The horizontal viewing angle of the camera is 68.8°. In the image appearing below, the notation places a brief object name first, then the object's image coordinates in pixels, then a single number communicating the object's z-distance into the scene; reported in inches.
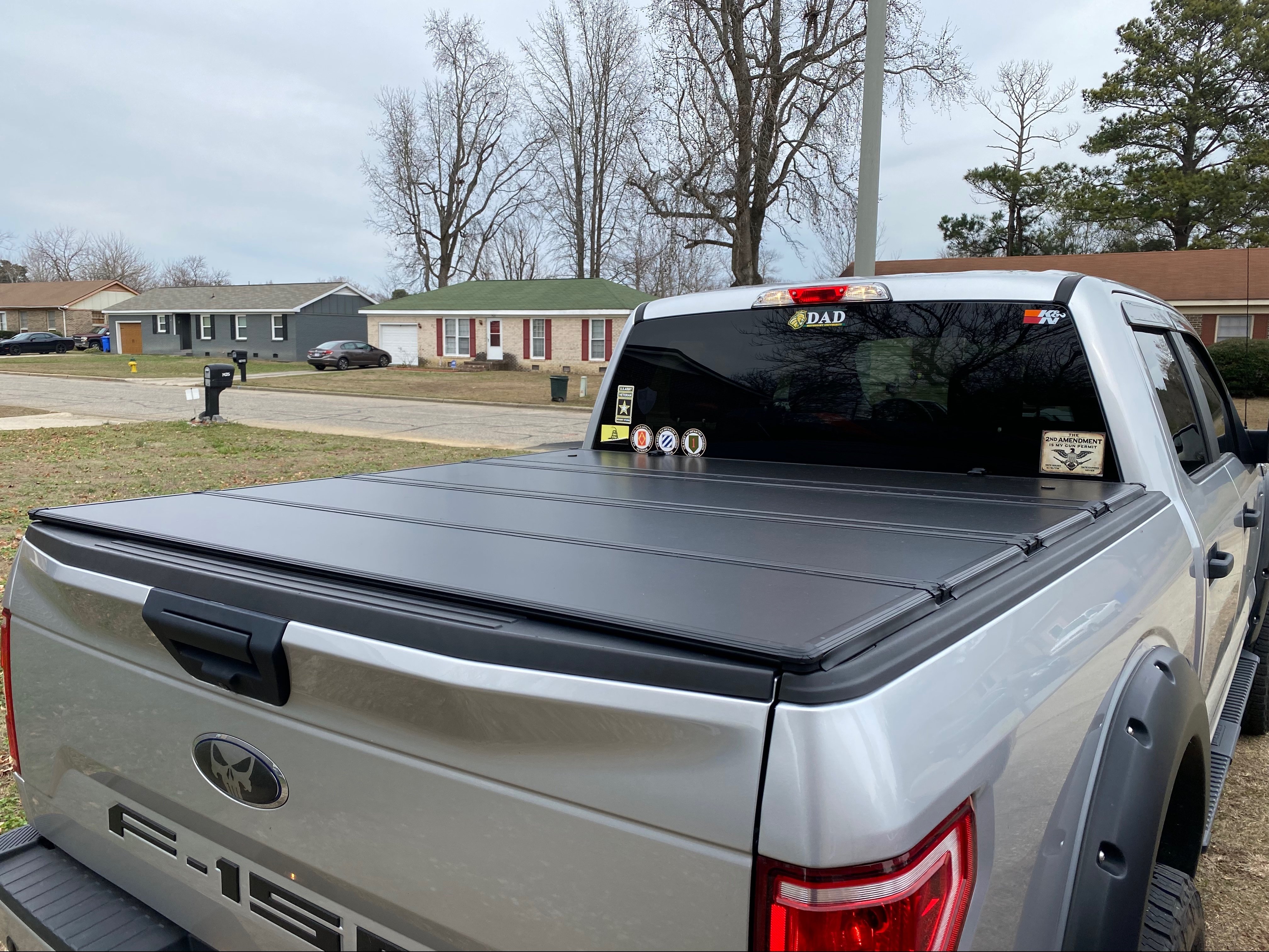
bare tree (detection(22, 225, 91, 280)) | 3811.5
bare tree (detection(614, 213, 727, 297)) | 2158.0
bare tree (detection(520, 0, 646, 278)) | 1686.8
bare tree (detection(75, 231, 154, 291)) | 3811.5
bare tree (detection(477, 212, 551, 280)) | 2487.7
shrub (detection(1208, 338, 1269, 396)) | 941.2
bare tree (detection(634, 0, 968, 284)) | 1011.9
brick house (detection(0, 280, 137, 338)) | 2714.1
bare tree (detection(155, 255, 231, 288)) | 3983.8
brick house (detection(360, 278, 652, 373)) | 1604.3
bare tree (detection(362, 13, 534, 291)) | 2116.1
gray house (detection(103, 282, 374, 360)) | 2038.6
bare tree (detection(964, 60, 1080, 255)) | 1717.5
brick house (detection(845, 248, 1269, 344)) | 1285.7
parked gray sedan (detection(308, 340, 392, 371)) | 1704.0
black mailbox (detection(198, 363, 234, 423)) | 745.6
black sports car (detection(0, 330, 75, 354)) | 2201.0
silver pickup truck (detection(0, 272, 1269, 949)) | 46.1
